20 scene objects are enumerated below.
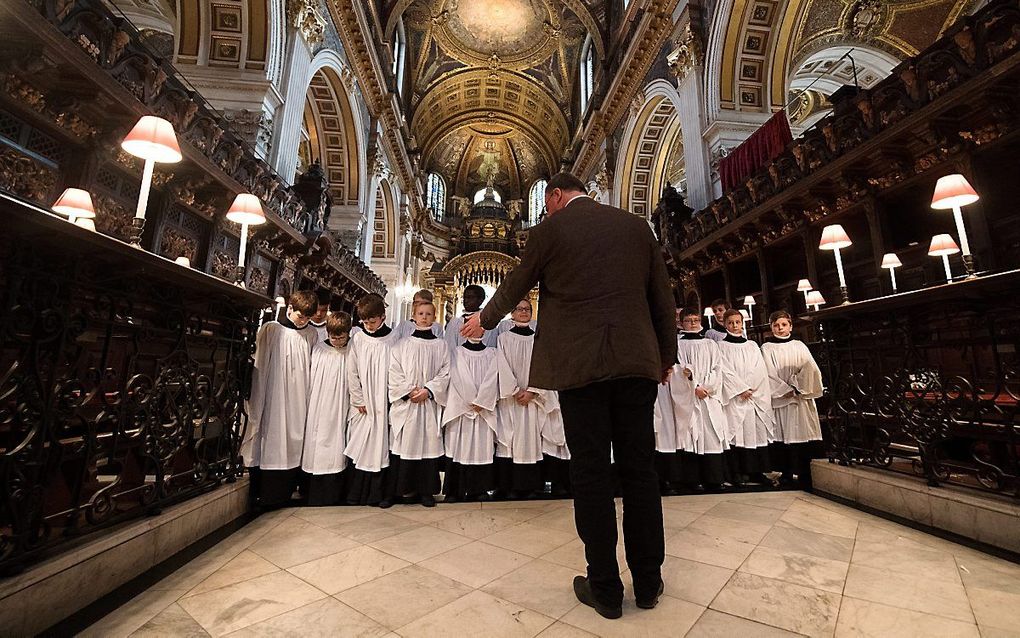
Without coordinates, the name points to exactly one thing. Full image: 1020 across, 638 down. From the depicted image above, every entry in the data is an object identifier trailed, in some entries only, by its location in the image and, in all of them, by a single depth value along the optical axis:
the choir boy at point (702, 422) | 3.36
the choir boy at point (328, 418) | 2.88
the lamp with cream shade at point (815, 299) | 5.40
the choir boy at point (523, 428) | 3.13
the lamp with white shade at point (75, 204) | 3.37
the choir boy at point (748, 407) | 3.51
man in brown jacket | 1.48
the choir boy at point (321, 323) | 3.37
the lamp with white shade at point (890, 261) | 4.78
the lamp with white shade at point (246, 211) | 3.28
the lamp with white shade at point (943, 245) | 4.18
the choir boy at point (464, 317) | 3.71
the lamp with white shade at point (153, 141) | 2.32
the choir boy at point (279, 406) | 2.70
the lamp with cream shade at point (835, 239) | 3.84
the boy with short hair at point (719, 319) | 4.07
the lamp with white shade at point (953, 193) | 2.89
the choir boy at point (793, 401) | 3.42
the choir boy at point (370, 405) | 2.93
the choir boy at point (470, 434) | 3.09
